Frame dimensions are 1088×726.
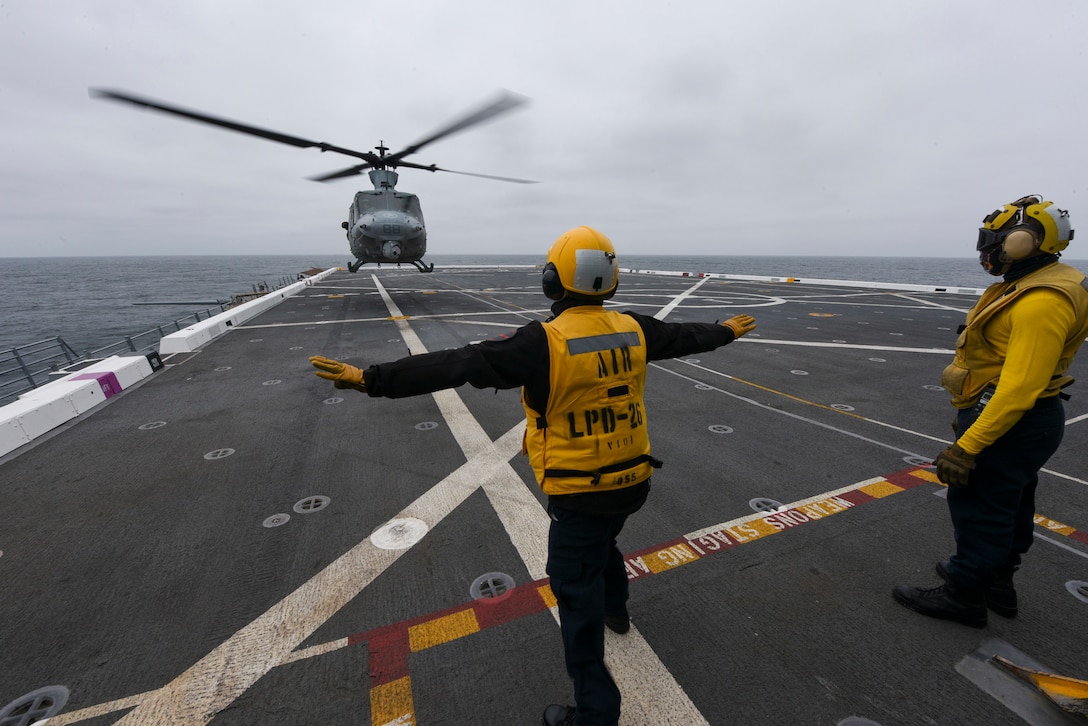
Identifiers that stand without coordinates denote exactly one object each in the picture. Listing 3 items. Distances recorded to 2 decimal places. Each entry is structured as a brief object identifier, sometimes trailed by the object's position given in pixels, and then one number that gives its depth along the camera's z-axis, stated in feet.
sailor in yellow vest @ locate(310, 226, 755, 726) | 7.63
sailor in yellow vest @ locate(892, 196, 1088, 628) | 8.73
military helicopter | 61.82
